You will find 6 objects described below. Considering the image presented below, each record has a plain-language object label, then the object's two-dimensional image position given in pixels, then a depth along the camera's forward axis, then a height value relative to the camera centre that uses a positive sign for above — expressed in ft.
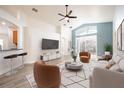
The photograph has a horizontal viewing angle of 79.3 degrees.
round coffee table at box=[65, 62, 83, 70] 9.73 -2.58
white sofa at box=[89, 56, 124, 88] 3.69 -1.70
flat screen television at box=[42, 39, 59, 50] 16.81 +0.62
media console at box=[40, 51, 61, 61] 16.60 -2.13
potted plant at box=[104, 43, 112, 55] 17.52 -0.69
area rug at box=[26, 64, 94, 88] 6.99 -3.57
